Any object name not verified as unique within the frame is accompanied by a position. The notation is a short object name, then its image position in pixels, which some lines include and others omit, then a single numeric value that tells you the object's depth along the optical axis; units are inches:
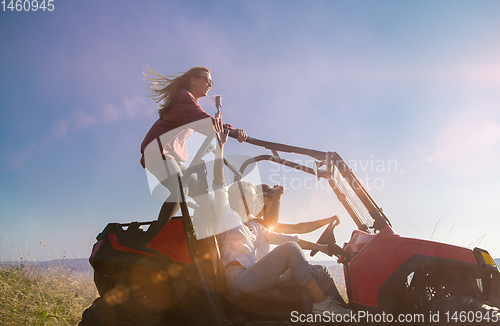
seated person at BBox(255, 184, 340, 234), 135.9
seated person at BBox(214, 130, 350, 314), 90.4
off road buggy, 89.5
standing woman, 103.0
